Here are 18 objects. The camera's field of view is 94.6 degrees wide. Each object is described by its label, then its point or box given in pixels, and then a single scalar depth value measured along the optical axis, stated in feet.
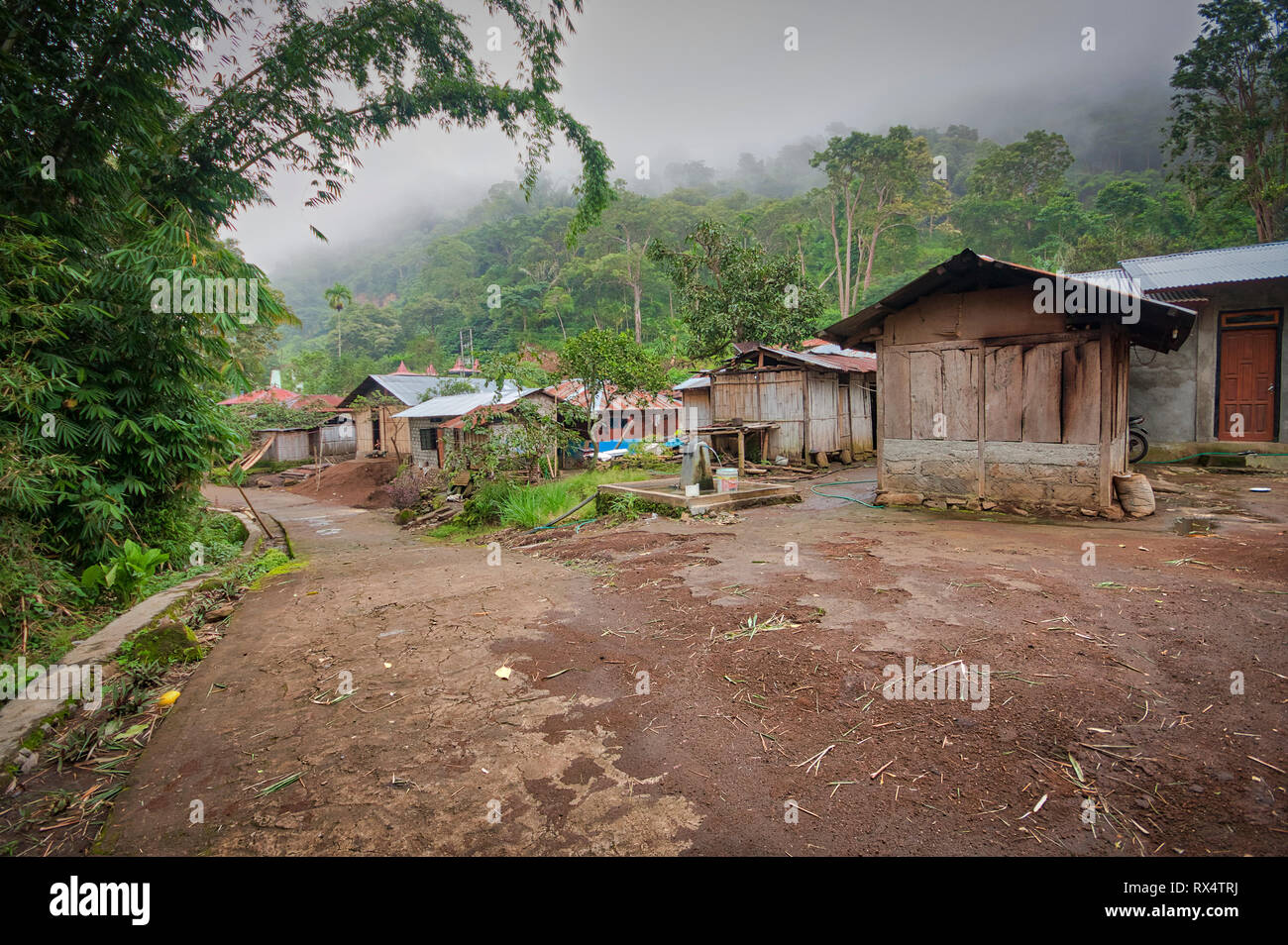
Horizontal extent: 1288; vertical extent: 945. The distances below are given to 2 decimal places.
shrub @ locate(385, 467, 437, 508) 61.52
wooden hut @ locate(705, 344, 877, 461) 52.47
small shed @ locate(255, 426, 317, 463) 101.40
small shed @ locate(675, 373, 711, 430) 65.57
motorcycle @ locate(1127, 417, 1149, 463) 39.50
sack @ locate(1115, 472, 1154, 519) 25.46
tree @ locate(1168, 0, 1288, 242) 60.23
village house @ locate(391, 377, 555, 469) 66.69
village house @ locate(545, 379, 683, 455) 67.56
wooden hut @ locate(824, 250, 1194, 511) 25.49
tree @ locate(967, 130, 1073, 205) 146.20
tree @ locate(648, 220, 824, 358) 72.95
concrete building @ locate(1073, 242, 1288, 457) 39.06
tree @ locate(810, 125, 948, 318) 132.36
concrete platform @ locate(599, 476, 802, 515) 30.83
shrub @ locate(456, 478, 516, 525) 45.29
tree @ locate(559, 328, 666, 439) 53.21
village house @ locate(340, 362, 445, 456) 92.94
